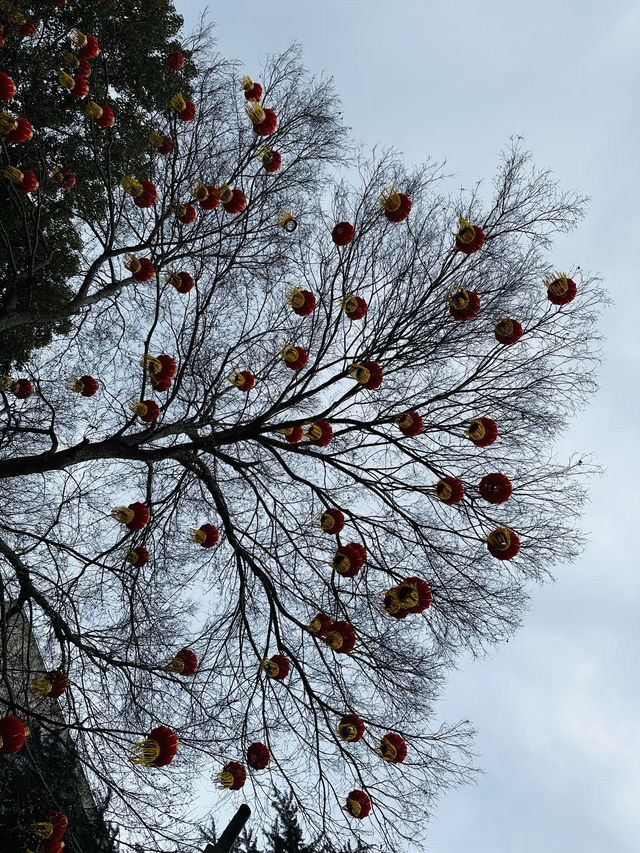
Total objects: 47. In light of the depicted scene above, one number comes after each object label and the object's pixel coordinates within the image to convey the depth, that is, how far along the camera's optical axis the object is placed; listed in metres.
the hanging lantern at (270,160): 7.20
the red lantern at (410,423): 5.23
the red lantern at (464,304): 5.34
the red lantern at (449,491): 4.99
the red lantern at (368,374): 5.16
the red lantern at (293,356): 5.36
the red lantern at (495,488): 4.83
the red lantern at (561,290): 5.36
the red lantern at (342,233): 5.68
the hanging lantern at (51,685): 5.37
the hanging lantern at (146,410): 5.64
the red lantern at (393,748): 5.43
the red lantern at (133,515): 5.22
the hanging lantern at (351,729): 5.54
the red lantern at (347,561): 5.04
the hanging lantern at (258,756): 5.59
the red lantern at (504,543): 4.97
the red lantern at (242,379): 5.72
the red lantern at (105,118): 6.21
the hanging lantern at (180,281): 6.56
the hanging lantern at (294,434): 6.00
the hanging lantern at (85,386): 6.14
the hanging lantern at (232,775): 5.36
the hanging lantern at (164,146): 7.61
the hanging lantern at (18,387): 7.45
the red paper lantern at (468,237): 5.34
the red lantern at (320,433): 5.27
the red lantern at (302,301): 5.44
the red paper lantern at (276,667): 5.61
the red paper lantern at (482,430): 4.93
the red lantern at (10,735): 4.25
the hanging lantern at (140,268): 6.18
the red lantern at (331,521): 5.30
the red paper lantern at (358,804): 5.57
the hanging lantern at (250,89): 6.45
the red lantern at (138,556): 5.93
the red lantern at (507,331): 5.32
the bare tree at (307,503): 6.07
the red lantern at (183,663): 5.63
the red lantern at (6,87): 5.11
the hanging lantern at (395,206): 5.36
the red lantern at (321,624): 5.49
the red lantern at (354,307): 5.57
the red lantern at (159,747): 4.63
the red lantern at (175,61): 7.49
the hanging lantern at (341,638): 5.14
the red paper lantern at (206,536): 5.73
